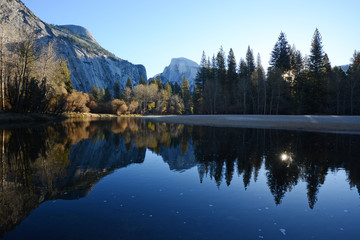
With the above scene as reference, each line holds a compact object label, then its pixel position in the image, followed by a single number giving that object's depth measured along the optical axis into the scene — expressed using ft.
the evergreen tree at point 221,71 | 184.92
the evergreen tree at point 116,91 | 291.58
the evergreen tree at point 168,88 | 292.98
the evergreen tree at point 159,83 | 305.12
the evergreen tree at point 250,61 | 192.54
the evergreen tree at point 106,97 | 275.65
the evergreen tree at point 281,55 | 153.58
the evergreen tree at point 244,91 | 152.66
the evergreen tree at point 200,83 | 219.41
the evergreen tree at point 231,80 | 177.02
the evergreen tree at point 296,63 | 155.35
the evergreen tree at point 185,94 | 292.81
